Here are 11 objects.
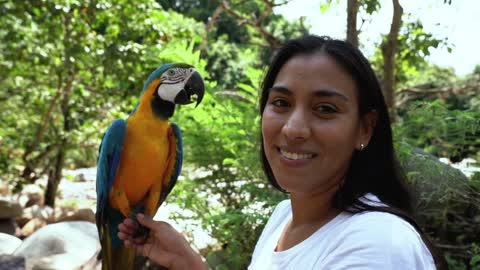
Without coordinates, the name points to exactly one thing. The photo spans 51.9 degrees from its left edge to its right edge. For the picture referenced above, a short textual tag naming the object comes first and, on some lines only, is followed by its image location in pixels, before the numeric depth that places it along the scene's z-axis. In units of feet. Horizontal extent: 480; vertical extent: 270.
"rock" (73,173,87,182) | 29.65
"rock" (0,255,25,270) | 9.40
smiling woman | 2.60
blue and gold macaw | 4.99
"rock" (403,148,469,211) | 7.46
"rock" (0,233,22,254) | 12.78
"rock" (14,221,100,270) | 11.31
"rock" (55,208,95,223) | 16.72
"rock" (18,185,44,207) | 20.10
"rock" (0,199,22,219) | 16.78
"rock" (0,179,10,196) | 20.29
